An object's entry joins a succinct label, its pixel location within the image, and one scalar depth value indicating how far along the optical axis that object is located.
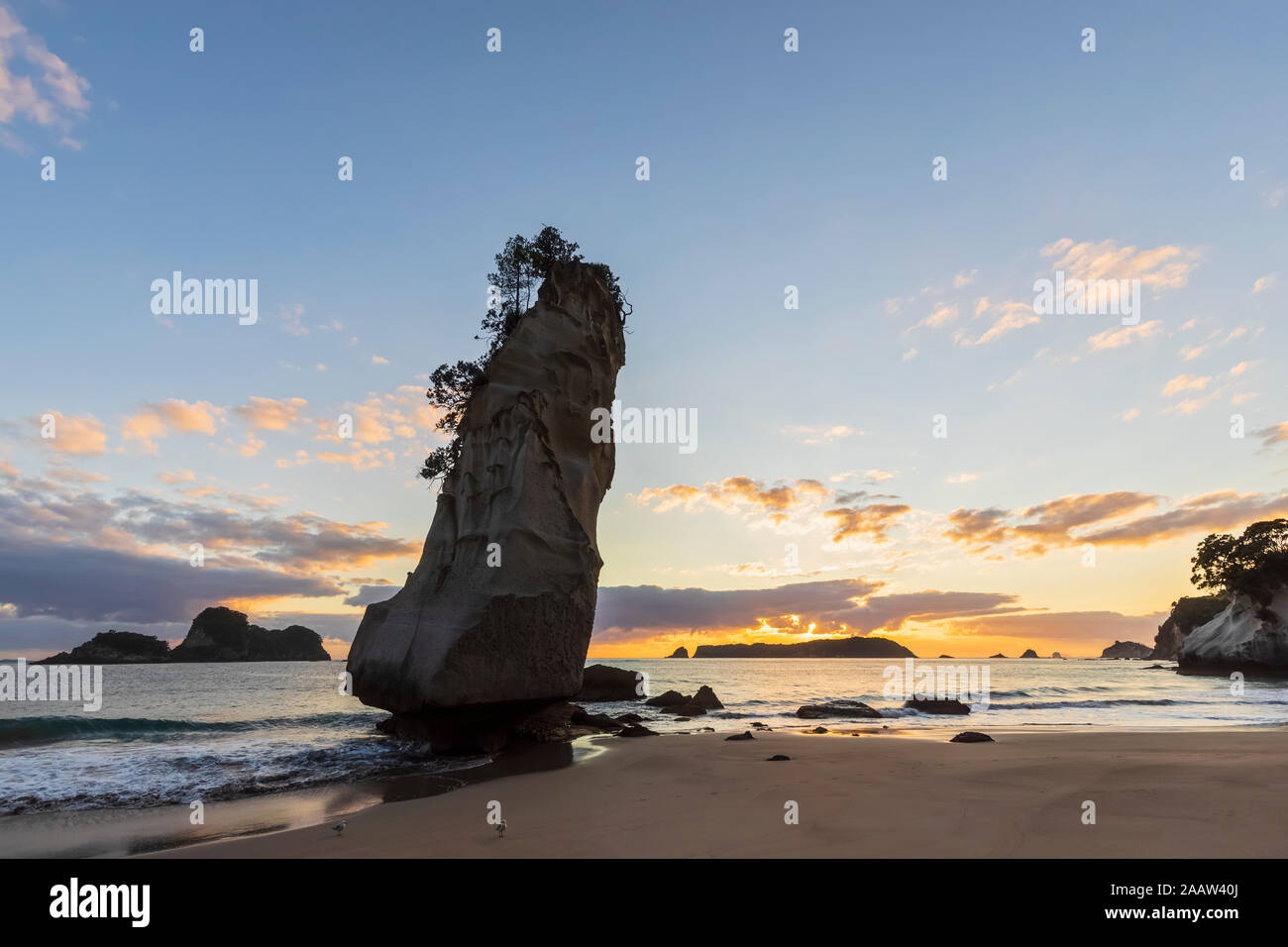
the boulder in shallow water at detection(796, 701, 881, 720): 27.17
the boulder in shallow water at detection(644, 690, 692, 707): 32.84
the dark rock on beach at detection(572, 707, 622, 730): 22.63
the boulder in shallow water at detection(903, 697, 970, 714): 28.81
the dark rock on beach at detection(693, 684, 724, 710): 32.03
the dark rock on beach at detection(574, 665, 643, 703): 39.19
